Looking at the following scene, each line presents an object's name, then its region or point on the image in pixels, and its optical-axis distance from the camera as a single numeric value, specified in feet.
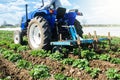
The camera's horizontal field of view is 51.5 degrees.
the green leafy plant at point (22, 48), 15.08
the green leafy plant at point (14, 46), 15.83
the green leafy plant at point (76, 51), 12.85
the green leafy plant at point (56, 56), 12.14
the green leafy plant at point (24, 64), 11.05
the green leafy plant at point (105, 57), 11.79
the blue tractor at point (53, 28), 12.97
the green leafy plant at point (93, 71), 9.24
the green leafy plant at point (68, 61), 11.15
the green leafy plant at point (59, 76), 9.17
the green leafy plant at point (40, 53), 12.90
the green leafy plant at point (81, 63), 10.37
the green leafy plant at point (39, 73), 9.59
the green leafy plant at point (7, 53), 13.37
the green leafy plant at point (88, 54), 12.13
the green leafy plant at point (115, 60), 11.22
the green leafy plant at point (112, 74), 8.71
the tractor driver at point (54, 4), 13.90
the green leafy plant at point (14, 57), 12.59
